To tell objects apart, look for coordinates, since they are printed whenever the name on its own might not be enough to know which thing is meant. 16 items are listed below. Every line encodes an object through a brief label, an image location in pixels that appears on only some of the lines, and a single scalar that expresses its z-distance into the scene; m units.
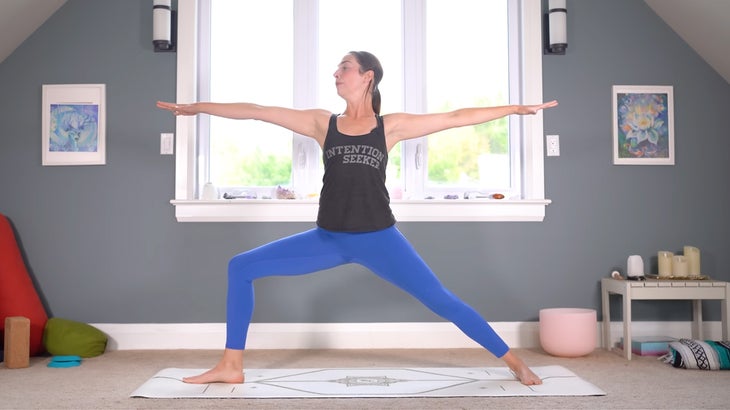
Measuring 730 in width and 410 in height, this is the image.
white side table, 3.56
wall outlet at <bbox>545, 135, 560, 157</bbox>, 4.02
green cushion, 3.57
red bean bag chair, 3.58
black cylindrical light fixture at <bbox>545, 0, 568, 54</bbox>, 3.95
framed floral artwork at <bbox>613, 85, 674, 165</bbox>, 4.04
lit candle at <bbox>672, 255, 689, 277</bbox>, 3.74
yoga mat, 2.64
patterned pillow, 3.20
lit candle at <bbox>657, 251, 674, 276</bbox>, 3.76
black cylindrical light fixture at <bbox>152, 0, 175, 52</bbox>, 3.88
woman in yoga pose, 2.72
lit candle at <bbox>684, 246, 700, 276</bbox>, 3.78
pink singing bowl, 3.53
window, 4.08
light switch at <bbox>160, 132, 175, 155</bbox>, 3.95
